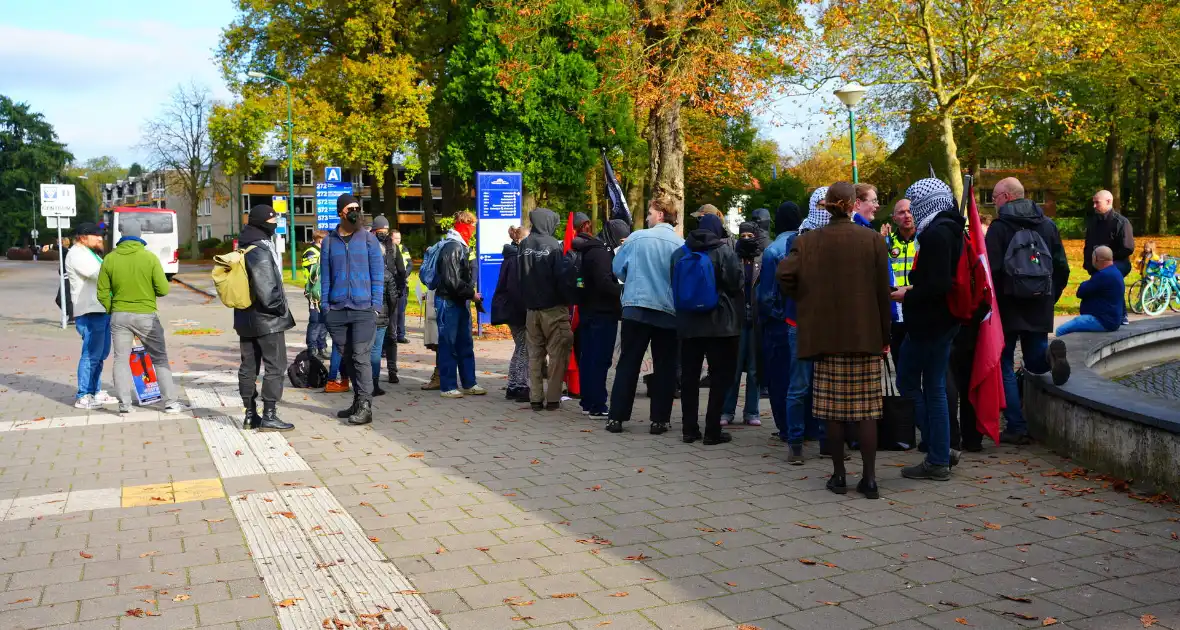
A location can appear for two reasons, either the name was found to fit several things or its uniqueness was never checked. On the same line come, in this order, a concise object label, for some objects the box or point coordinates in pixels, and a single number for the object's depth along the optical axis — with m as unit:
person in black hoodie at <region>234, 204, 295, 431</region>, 8.48
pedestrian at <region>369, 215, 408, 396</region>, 10.84
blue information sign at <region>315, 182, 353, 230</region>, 22.77
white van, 43.00
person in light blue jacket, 8.21
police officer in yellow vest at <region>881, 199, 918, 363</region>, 7.36
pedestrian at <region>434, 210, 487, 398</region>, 10.25
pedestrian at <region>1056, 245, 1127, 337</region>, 10.45
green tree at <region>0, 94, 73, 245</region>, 94.69
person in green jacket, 9.41
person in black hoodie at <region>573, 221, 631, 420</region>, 8.99
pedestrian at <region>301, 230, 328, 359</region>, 11.63
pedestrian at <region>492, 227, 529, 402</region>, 10.02
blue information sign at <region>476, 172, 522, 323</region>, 16.44
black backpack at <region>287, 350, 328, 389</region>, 11.31
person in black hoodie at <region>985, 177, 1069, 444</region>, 7.36
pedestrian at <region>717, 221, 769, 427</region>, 8.41
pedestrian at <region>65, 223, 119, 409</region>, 10.05
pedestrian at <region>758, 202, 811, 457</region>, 7.50
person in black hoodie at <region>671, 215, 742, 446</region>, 7.73
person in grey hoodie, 9.53
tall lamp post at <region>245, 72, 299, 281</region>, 36.46
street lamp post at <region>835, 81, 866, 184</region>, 18.64
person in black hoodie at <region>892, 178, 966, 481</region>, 6.21
